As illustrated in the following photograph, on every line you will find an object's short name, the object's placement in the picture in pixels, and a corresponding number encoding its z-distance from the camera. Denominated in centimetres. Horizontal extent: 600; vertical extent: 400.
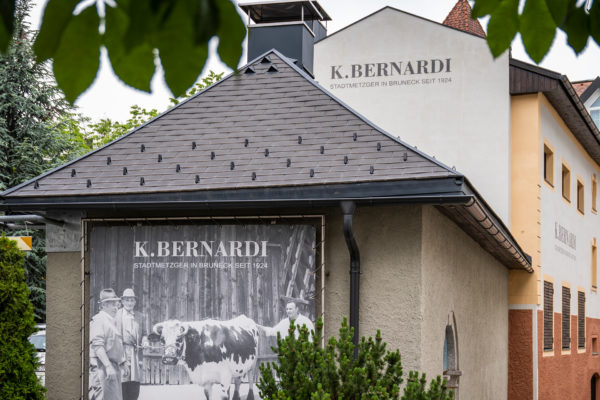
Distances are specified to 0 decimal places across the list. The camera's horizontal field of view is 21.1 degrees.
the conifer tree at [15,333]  1541
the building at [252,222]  1461
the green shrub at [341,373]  1181
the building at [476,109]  2978
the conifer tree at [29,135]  4933
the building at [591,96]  5471
